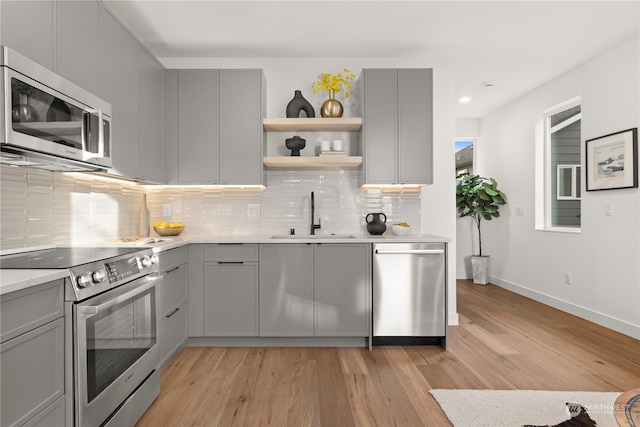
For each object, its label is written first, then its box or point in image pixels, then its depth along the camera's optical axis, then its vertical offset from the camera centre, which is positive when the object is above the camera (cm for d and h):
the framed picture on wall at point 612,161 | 332 +49
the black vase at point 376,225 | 346 -14
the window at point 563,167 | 427 +54
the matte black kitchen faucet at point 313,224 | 356 -13
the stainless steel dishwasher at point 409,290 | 308 -67
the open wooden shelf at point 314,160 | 336 +47
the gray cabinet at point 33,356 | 122 -53
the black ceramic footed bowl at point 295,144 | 347 +64
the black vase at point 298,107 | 349 +100
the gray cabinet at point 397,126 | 334 +78
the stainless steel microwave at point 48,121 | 157 +46
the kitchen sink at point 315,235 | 323 -24
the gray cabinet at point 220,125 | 335 +79
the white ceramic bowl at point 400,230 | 342 -18
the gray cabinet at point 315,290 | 309 -67
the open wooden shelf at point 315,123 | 338 +82
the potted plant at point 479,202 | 546 +13
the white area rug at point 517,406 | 198 -115
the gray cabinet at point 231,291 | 310 -69
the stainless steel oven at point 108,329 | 152 -57
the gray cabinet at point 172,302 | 262 -70
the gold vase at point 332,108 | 349 +99
